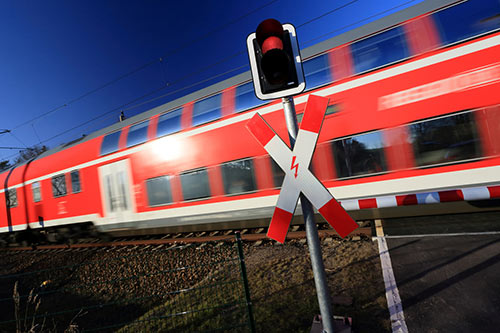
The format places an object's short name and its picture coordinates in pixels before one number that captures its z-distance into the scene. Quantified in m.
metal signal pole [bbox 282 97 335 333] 1.78
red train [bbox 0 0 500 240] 3.75
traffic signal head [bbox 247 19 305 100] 1.72
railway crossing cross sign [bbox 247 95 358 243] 1.64
